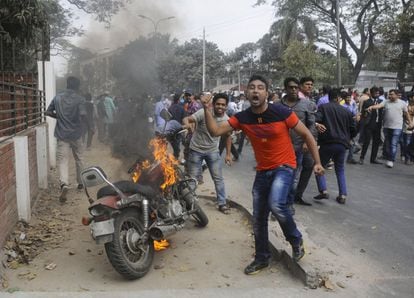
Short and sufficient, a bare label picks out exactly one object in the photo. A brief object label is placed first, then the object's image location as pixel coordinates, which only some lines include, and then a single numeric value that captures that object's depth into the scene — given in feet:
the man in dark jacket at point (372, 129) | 34.99
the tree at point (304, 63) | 90.89
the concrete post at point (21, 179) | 17.81
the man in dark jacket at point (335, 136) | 22.20
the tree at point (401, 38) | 68.03
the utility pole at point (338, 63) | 75.39
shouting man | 13.04
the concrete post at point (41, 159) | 24.40
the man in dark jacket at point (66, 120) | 23.56
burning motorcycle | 12.95
